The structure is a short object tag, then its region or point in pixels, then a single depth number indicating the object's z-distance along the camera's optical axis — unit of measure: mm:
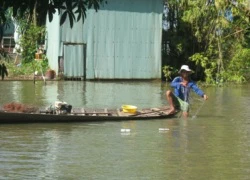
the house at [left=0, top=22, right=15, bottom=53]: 31380
